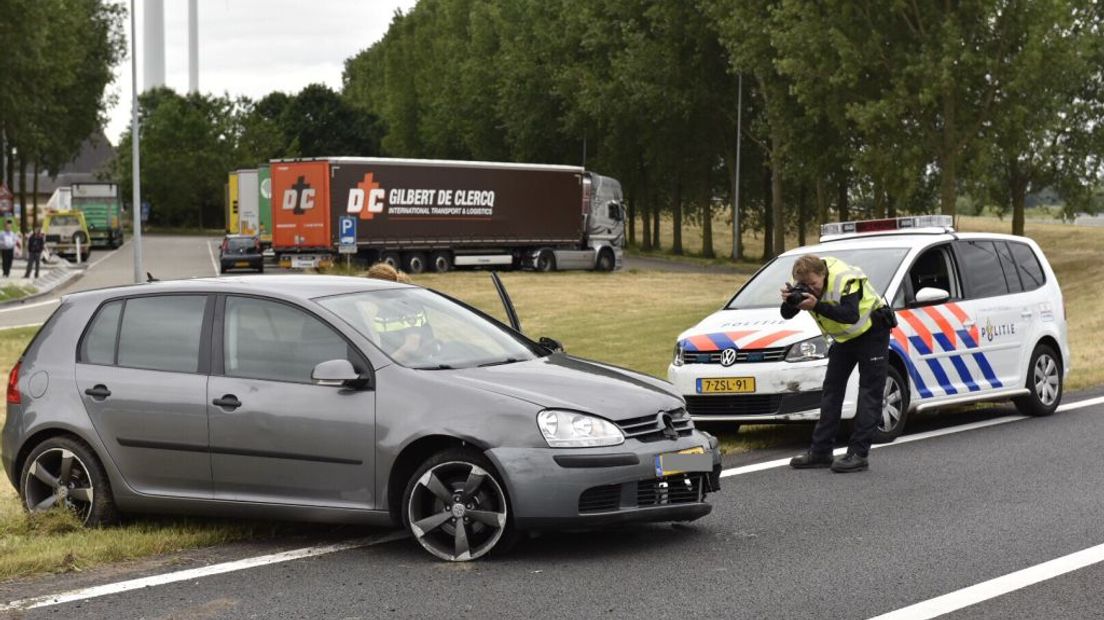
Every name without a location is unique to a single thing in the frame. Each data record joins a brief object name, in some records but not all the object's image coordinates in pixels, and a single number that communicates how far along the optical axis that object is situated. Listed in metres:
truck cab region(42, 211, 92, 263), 61.03
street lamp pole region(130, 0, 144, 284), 40.25
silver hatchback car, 7.18
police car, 11.35
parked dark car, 51.03
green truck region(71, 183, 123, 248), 69.06
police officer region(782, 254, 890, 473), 9.96
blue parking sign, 34.94
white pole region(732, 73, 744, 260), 59.10
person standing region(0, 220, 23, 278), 45.72
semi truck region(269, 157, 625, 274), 48.78
